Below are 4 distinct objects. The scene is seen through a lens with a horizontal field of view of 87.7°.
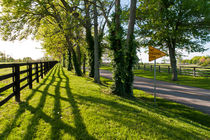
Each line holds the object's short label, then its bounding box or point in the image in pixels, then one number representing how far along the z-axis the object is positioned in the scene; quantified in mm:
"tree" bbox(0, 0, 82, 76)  8547
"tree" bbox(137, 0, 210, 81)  11922
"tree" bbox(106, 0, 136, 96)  6488
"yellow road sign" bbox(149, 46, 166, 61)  6383
